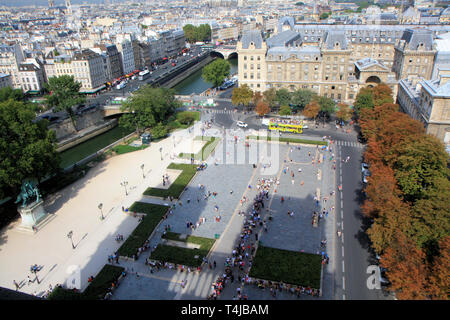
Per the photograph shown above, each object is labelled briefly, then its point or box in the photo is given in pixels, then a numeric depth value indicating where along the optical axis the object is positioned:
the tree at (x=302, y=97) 84.44
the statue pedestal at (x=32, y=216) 48.09
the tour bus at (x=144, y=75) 127.73
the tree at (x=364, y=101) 78.25
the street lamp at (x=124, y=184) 58.72
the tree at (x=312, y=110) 80.00
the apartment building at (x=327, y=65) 91.62
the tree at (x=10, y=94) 85.48
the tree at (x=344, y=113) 78.88
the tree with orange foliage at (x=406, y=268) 30.25
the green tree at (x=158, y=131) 77.00
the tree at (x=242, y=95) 89.25
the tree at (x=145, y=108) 78.38
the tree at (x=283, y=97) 86.25
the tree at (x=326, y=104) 80.75
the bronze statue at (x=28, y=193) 48.38
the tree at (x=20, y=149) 48.94
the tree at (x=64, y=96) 83.44
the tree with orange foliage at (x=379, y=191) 40.97
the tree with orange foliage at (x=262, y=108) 84.56
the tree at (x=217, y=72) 109.94
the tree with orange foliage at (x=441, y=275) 28.80
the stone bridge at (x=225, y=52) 174.20
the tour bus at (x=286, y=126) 77.75
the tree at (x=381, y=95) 75.22
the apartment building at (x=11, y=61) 112.25
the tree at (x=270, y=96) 87.54
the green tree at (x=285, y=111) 83.69
